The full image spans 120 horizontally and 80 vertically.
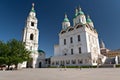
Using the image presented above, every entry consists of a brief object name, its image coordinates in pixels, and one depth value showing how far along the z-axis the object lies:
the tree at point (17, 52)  18.48
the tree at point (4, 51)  18.08
